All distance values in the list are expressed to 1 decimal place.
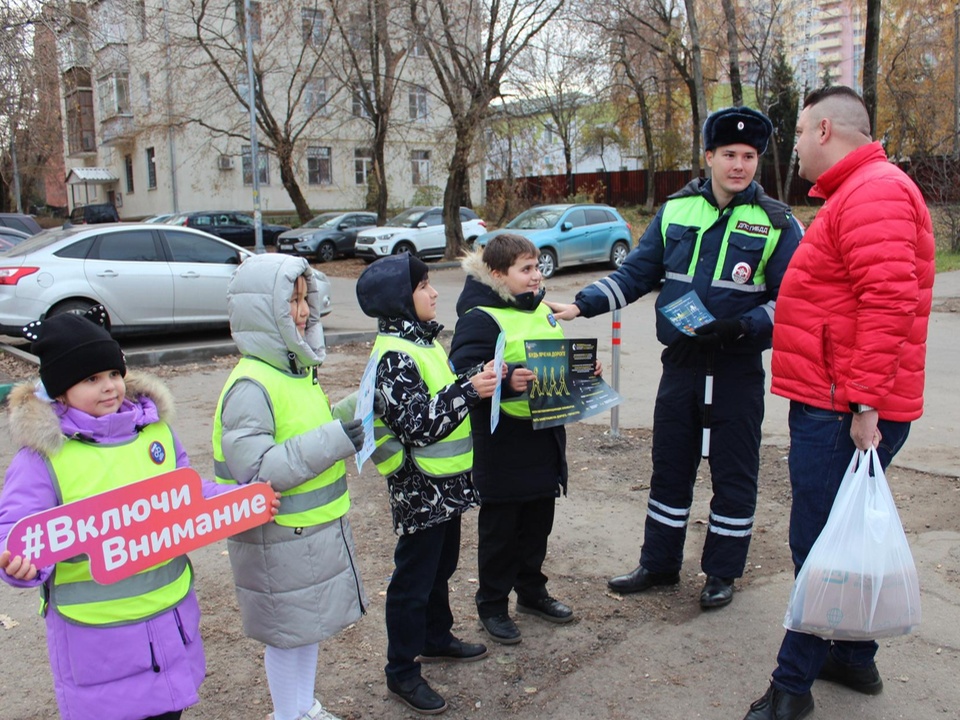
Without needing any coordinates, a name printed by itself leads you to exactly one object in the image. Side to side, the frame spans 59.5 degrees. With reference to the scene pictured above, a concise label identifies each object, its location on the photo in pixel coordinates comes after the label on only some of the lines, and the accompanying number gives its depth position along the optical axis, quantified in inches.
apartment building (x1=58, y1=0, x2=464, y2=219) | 895.7
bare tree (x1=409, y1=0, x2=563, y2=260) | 806.5
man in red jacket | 104.0
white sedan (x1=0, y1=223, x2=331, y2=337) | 386.9
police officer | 145.6
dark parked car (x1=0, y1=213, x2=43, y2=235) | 925.3
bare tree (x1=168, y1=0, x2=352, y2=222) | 956.0
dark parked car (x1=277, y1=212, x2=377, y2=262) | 970.7
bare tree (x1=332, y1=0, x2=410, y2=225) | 868.1
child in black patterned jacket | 114.2
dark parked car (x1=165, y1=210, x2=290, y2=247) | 1104.2
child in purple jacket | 86.5
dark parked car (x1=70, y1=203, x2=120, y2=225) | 1350.9
